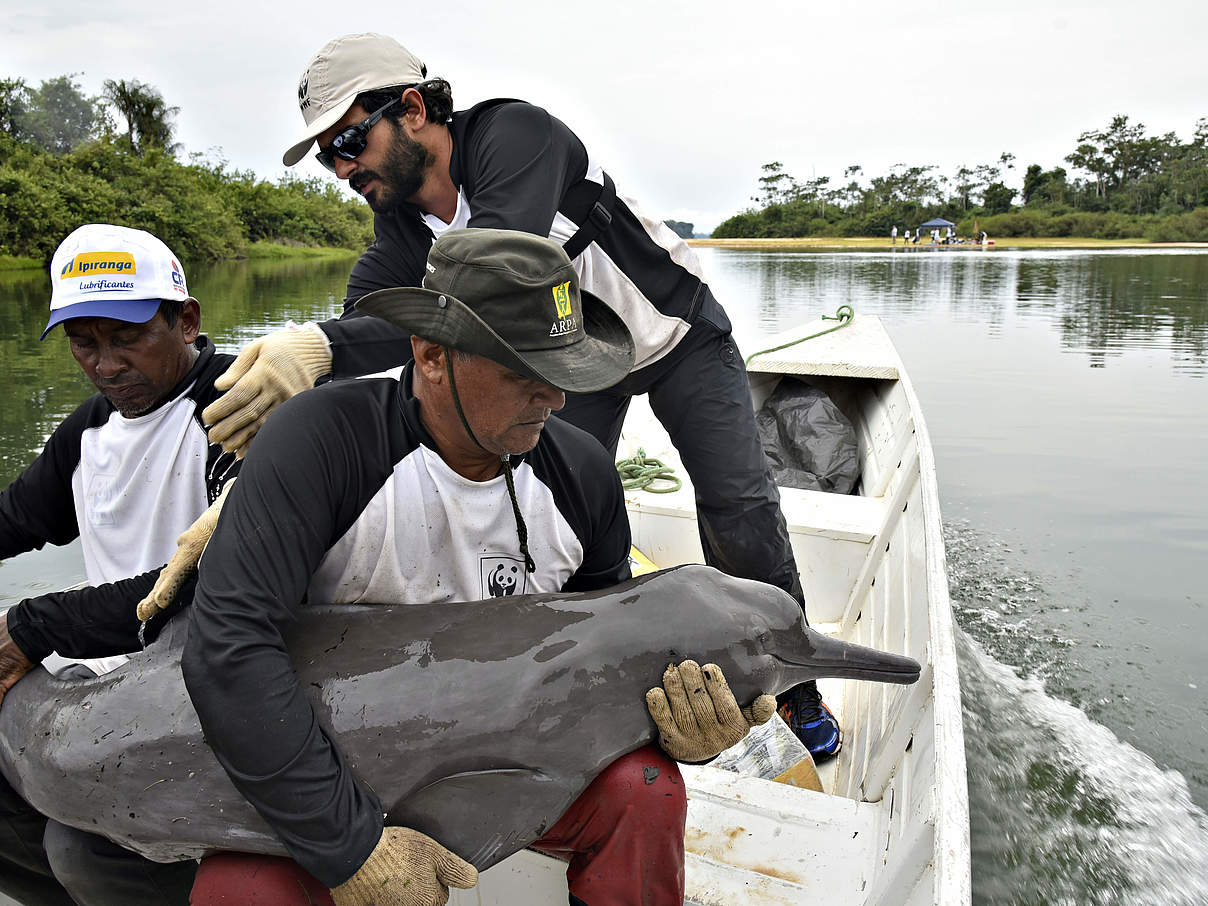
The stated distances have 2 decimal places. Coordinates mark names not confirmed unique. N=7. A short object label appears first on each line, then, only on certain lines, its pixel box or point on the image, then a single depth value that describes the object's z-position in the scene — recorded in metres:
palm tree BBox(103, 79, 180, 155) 51.59
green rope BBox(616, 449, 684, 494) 5.23
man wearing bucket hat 1.71
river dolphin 1.92
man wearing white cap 2.30
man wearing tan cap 2.57
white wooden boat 2.04
